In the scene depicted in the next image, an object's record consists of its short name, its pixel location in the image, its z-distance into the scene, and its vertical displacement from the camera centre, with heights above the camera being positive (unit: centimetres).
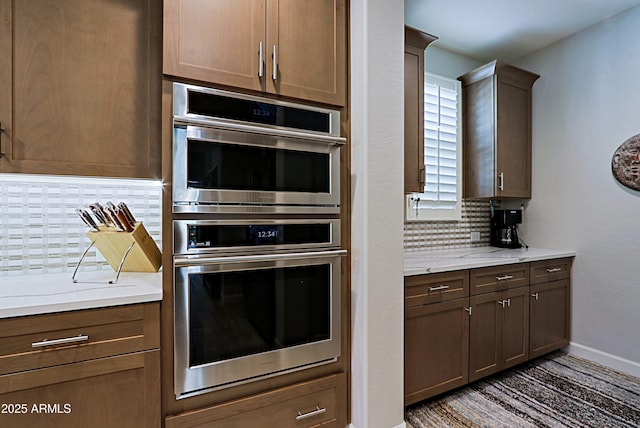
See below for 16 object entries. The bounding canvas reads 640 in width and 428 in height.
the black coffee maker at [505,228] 299 -13
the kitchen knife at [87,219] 154 -2
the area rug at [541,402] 191 -123
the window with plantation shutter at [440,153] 281 +56
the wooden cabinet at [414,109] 229 +77
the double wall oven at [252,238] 132 -10
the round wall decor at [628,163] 239 +39
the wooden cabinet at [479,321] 197 -75
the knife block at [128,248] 156 -16
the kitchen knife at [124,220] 155 -2
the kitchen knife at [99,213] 156 +1
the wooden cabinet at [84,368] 109 -55
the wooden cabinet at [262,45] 133 +78
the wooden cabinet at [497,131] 281 +76
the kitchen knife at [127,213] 158 +1
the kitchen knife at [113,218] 156 -1
